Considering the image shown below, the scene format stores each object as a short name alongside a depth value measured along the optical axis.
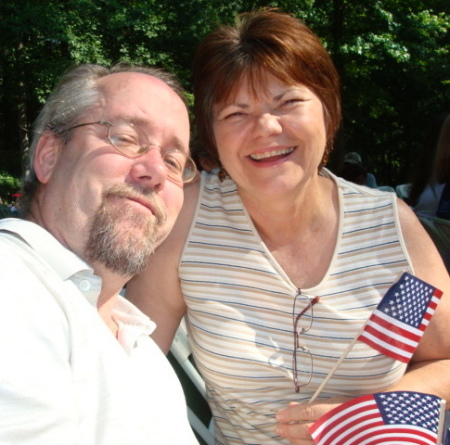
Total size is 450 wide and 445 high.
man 0.43
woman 0.72
